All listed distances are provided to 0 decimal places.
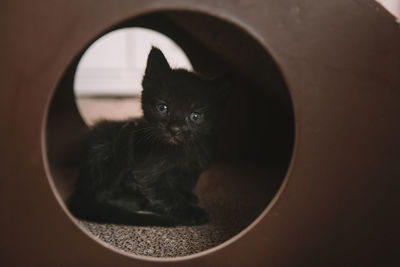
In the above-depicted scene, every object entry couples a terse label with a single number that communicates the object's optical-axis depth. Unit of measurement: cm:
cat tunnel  48
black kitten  58
